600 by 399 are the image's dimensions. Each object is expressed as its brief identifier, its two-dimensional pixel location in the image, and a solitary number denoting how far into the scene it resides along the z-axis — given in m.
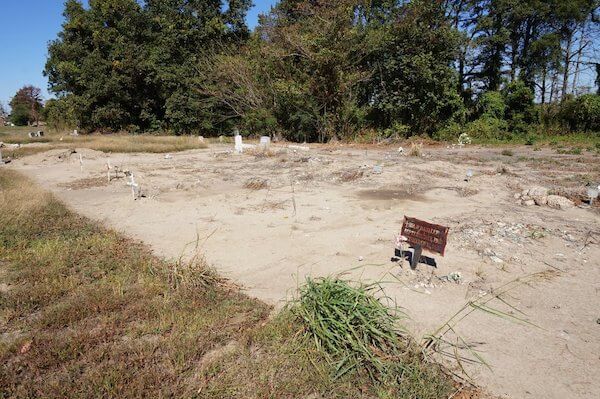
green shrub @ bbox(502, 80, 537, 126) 18.78
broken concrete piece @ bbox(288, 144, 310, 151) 15.10
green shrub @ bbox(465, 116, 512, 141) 18.42
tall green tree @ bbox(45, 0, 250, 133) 22.20
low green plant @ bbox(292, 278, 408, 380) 2.54
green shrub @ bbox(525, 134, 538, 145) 16.41
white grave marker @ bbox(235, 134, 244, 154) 14.26
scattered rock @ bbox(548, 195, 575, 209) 6.45
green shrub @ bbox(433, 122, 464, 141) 18.61
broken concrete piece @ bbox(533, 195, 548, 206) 6.62
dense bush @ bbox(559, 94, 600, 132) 17.25
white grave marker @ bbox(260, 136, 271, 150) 14.03
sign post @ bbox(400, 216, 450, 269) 3.81
